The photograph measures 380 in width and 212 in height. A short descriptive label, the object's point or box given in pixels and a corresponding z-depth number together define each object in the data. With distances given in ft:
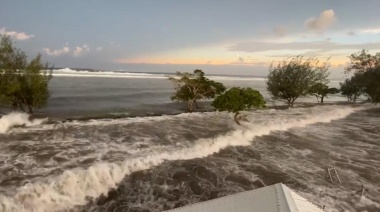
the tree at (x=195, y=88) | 160.23
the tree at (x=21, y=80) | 112.06
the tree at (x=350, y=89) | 237.94
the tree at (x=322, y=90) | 200.49
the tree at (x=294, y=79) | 185.98
